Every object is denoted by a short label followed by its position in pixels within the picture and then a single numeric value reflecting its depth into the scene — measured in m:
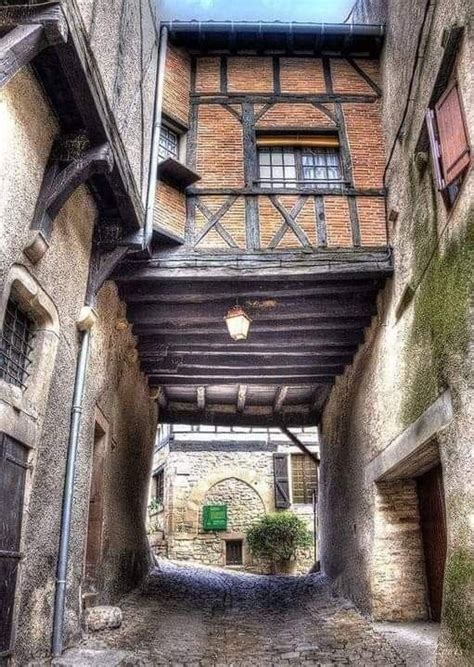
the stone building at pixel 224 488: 16.52
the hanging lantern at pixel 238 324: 6.43
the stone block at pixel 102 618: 5.37
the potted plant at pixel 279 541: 15.78
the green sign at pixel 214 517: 16.67
